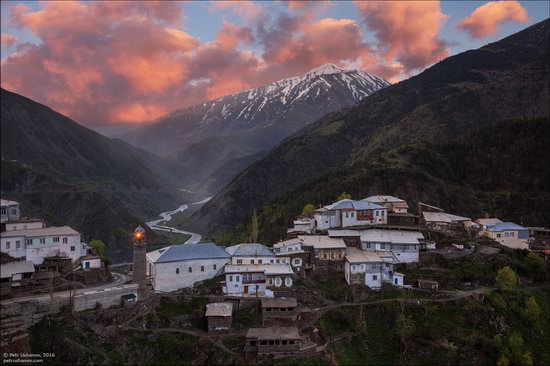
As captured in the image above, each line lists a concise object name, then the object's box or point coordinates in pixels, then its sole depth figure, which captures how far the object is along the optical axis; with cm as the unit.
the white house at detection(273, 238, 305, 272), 7131
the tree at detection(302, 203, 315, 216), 9758
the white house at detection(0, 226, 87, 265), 6562
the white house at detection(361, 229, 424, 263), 7438
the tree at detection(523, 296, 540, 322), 6241
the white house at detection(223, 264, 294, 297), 6531
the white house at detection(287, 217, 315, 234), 8706
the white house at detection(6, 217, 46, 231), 7136
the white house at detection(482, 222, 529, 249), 8488
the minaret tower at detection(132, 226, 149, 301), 6512
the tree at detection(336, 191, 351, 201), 10744
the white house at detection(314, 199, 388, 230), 8600
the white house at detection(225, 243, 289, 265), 6993
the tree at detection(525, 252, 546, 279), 7462
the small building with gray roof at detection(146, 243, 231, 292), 6569
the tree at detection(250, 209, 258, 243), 10224
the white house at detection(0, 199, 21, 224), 7462
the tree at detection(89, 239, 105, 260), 9705
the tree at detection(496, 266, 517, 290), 6731
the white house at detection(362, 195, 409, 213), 9438
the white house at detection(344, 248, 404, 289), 6831
